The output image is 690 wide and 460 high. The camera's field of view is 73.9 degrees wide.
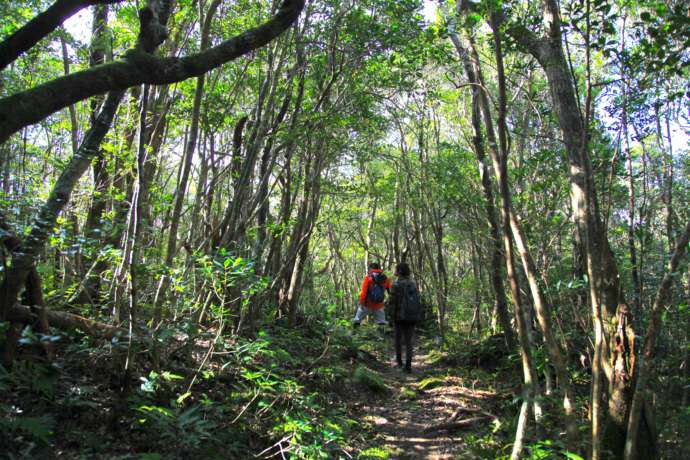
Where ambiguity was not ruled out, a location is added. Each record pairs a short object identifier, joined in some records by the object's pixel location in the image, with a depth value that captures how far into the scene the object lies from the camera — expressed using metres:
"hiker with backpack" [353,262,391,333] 9.92
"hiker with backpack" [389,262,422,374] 8.55
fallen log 4.49
